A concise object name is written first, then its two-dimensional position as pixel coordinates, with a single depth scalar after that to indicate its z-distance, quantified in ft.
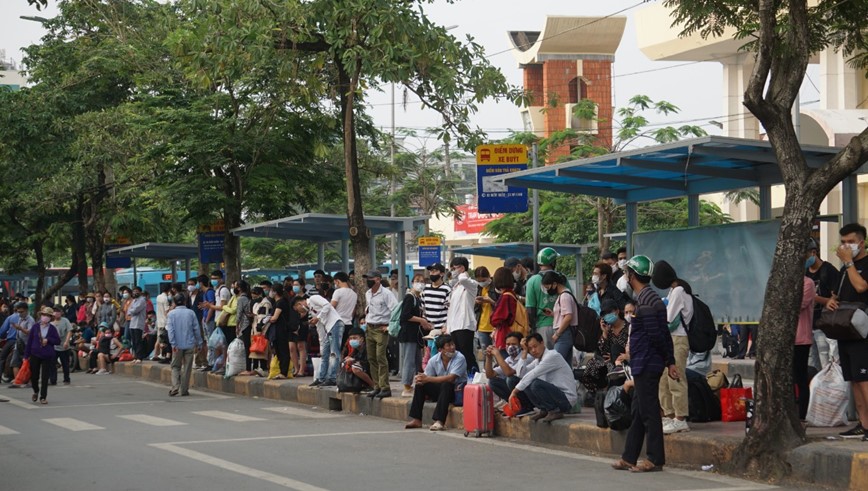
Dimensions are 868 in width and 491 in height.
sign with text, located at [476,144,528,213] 65.10
